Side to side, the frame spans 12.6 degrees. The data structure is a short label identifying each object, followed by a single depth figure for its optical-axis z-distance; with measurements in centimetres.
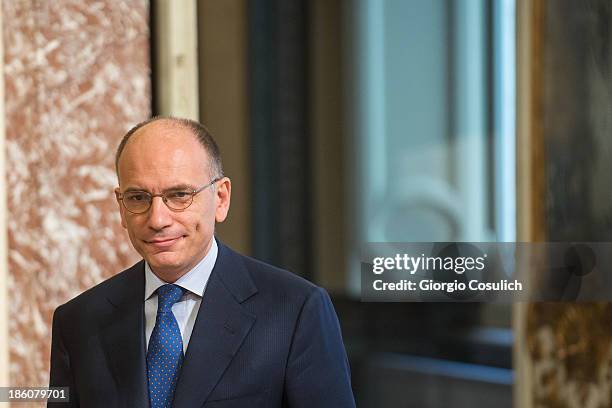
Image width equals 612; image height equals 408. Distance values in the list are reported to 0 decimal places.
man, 376
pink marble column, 442
